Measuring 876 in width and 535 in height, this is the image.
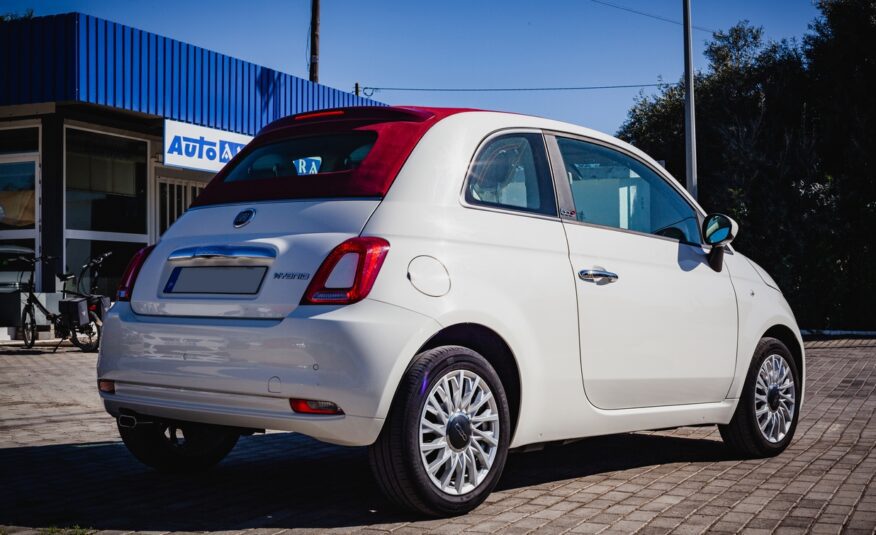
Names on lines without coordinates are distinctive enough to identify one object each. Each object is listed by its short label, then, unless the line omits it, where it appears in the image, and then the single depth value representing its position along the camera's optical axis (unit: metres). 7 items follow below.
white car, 4.06
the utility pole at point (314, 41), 24.47
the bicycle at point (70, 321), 14.14
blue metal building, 15.33
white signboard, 16.88
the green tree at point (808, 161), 20.97
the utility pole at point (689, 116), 18.91
